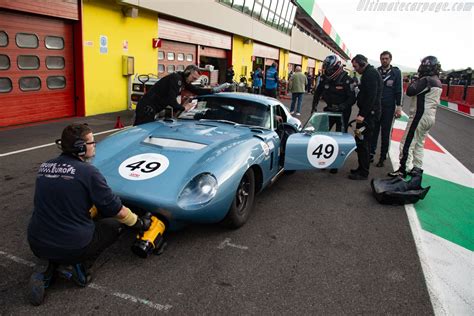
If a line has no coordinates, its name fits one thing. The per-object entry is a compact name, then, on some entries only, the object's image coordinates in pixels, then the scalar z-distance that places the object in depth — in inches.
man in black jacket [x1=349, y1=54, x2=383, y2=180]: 195.8
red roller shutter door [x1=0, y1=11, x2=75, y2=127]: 292.8
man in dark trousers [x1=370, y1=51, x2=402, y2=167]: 231.9
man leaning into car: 192.9
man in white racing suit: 189.2
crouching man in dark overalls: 83.2
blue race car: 109.5
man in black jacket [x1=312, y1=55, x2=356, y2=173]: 218.4
